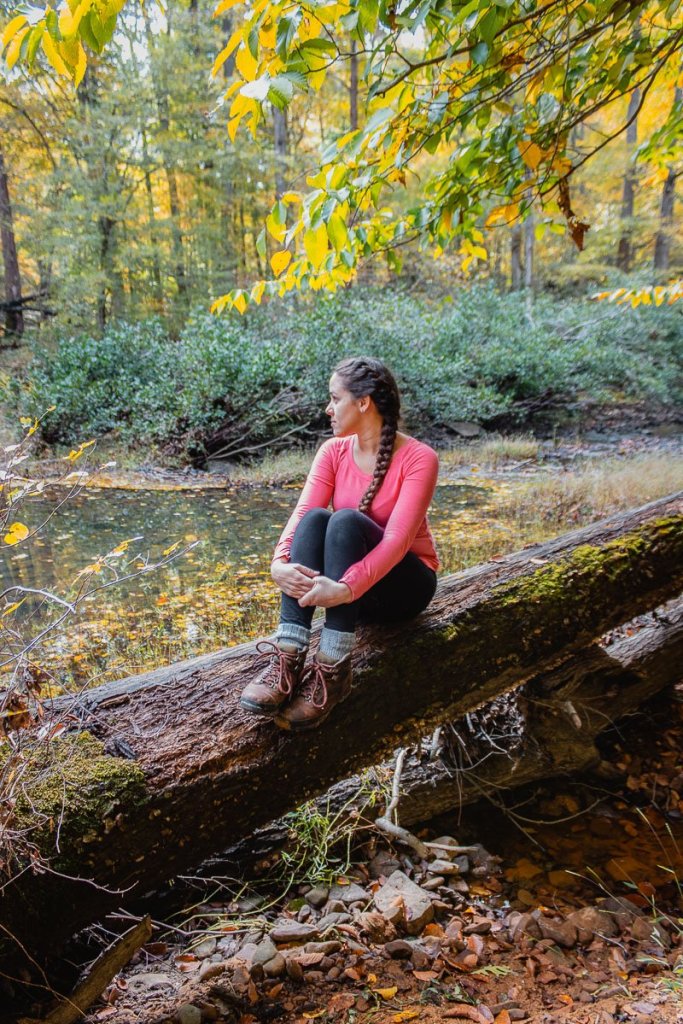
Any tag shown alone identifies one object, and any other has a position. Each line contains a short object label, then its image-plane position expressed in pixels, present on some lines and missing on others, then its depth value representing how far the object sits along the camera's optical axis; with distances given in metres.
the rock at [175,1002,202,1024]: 1.76
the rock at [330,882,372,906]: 2.42
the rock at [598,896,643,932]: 2.39
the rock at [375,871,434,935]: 2.29
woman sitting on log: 2.13
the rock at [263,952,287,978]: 2.01
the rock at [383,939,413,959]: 2.13
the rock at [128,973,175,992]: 1.92
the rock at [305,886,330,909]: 2.43
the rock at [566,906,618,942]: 2.31
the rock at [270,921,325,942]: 2.20
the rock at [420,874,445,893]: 2.52
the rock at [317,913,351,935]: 2.26
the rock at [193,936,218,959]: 2.13
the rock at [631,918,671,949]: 2.27
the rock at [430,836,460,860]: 2.73
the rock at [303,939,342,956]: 2.12
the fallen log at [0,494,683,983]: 1.73
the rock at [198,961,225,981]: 1.97
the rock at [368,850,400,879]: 2.61
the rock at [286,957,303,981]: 2.02
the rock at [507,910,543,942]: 2.29
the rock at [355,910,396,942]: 2.22
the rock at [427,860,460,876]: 2.62
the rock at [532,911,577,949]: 2.27
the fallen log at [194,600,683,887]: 2.93
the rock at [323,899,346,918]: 2.37
